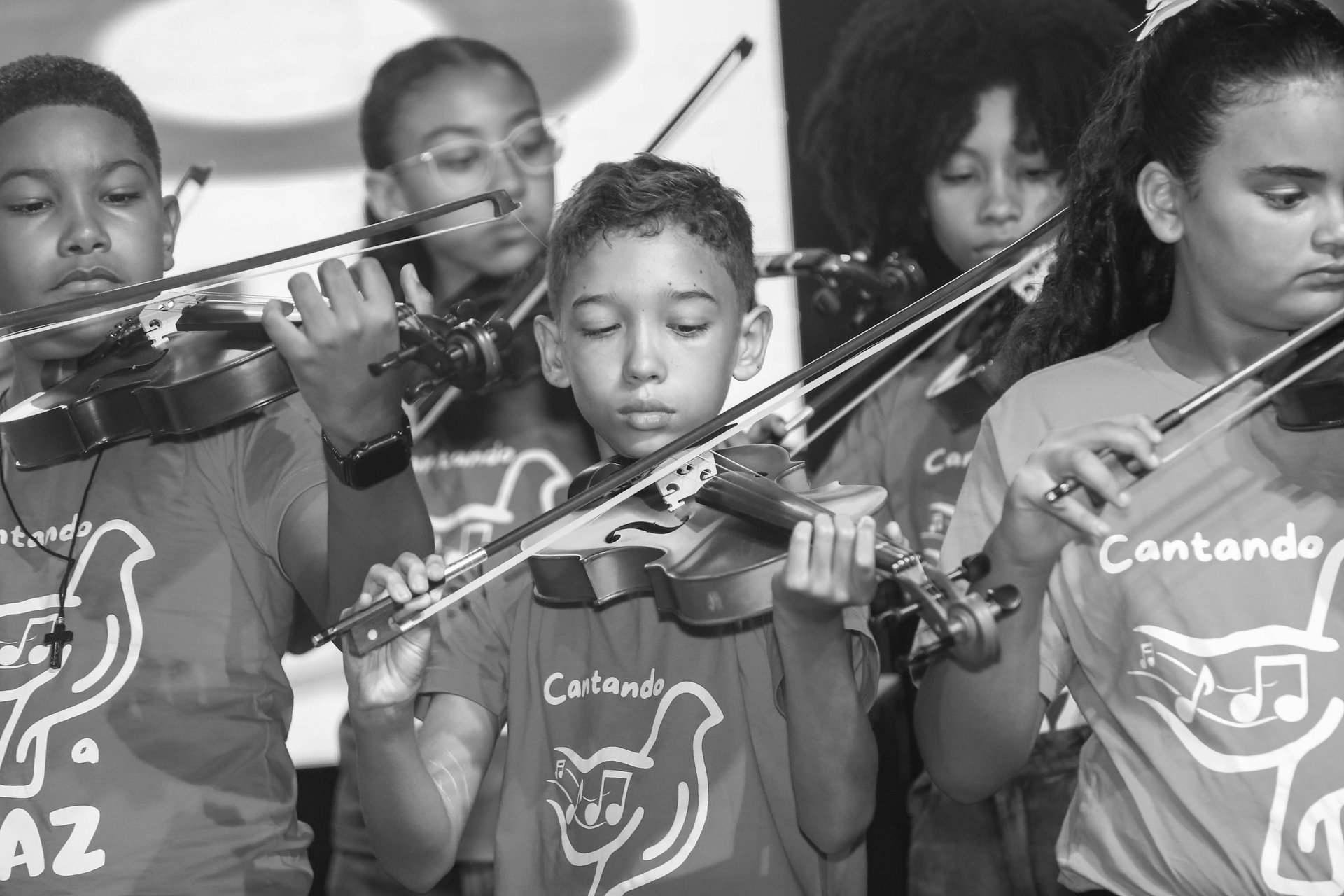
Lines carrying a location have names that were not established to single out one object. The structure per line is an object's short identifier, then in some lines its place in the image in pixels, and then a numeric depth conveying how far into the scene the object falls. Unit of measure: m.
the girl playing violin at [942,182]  5.83
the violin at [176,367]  5.55
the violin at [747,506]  5.37
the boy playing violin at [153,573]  5.55
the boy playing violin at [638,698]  5.48
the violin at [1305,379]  5.42
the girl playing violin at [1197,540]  5.43
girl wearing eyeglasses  6.10
